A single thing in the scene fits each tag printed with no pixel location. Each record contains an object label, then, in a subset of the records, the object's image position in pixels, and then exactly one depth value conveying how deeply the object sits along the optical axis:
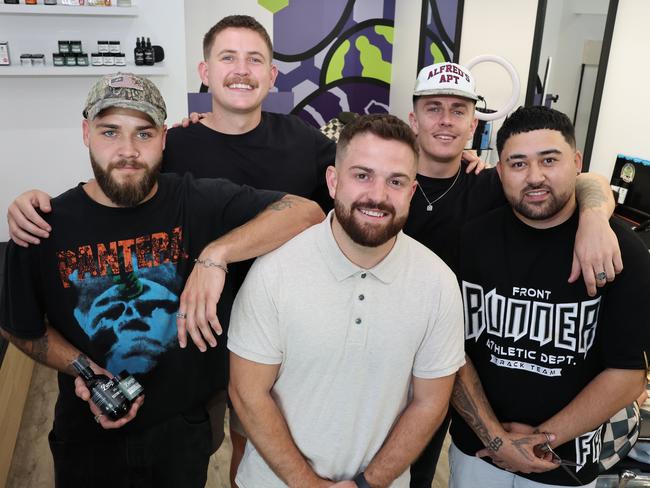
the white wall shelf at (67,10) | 3.72
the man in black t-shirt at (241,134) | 2.07
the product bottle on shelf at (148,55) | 4.02
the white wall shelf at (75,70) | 3.84
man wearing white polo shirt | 1.48
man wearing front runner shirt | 1.64
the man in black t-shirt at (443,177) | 2.08
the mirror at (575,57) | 3.67
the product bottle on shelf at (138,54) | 4.02
